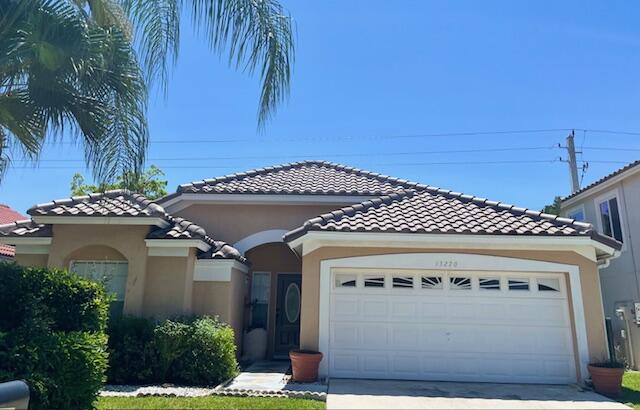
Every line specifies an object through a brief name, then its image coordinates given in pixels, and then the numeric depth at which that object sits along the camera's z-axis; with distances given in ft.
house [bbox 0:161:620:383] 38.75
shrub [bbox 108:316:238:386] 36.42
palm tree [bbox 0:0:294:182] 21.94
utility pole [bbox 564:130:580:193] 91.50
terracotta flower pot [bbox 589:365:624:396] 34.83
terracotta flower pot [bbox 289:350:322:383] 36.47
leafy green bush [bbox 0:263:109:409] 22.31
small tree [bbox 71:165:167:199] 105.36
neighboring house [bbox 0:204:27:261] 76.78
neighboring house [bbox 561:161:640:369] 52.06
